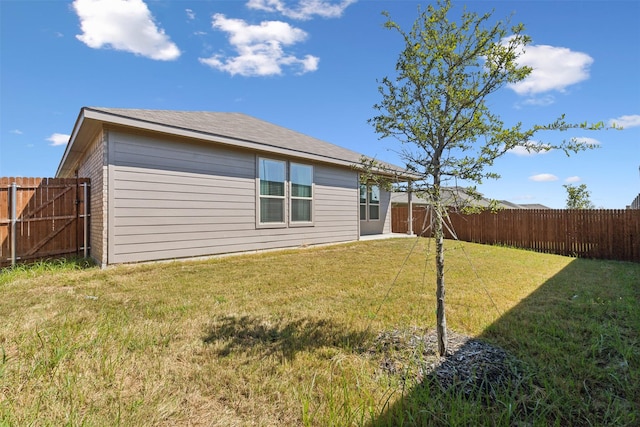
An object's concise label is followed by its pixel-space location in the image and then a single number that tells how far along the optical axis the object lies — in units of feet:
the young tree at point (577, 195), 67.72
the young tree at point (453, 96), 7.81
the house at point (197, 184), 19.97
